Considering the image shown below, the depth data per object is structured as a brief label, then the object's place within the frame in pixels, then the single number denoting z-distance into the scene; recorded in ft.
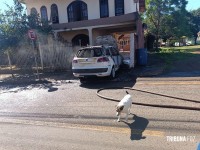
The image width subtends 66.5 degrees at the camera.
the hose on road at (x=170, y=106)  12.64
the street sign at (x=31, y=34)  26.03
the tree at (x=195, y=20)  150.71
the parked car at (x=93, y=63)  22.12
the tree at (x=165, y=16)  75.61
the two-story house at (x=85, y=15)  41.10
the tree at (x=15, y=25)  32.27
